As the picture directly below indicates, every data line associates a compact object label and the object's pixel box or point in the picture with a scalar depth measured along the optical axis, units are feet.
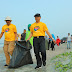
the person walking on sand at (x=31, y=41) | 20.00
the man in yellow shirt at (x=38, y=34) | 14.37
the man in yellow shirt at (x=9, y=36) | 16.05
